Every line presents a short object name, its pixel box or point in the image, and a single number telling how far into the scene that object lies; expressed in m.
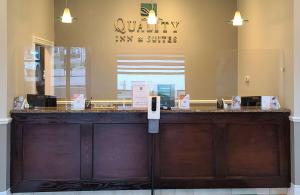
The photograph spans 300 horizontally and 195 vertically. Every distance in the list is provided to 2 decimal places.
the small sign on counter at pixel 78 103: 3.28
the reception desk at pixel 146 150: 3.19
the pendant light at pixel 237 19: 4.30
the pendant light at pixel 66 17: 4.21
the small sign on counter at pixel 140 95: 3.36
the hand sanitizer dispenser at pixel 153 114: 3.09
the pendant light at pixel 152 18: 4.39
